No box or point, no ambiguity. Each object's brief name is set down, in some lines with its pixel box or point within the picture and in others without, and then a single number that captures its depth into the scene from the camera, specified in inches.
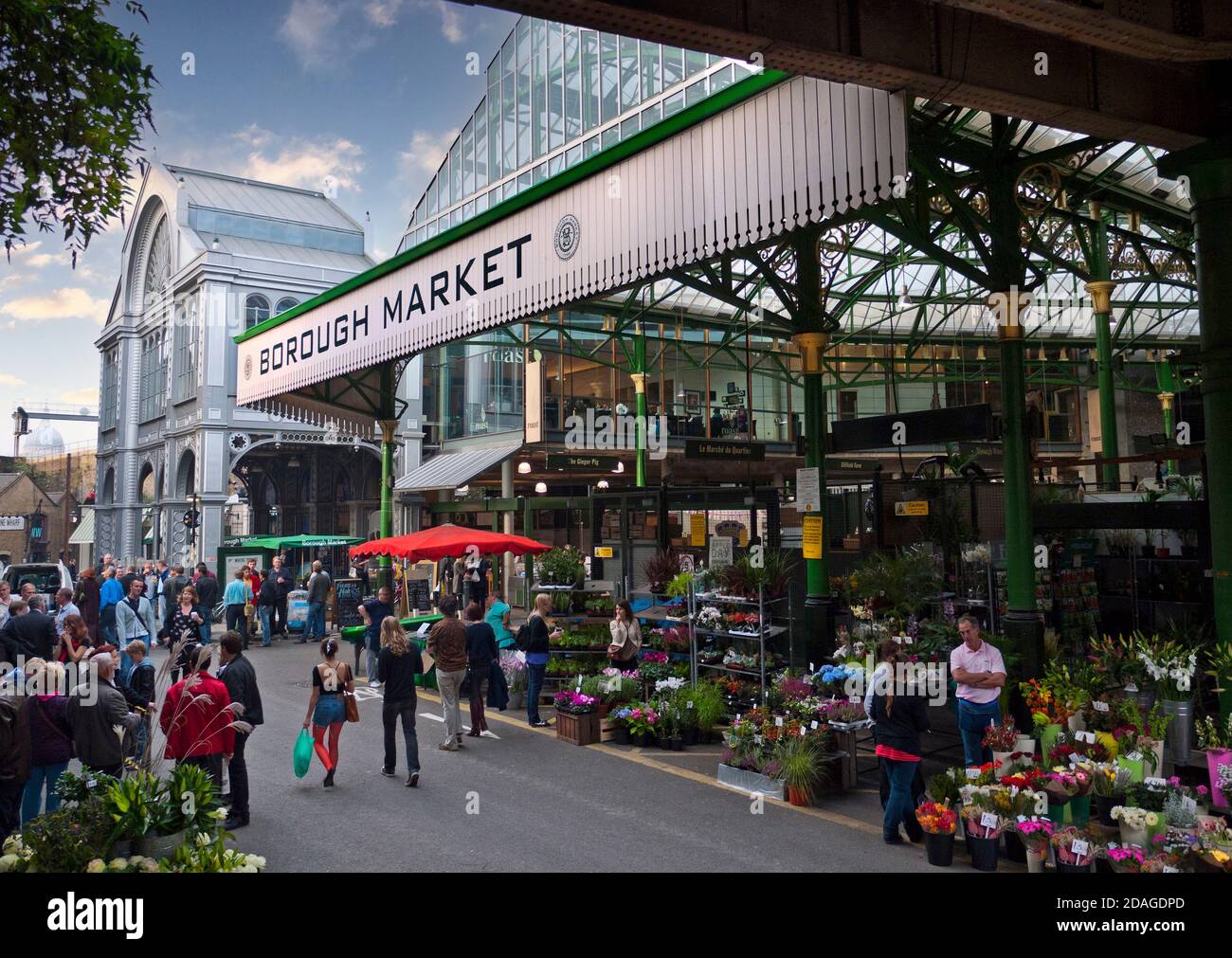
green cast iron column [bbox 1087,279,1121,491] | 701.9
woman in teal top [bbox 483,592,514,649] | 556.7
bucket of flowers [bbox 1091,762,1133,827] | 266.2
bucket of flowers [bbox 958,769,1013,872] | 258.5
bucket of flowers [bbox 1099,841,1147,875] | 223.6
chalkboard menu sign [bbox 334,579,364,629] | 836.0
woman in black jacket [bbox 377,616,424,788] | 371.2
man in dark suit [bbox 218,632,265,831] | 309.6
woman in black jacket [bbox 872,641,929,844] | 284.5
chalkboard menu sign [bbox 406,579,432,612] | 879.1
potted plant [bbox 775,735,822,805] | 328.2
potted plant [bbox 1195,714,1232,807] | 265.9
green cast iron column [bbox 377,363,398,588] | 715.4
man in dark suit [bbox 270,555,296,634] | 819.6
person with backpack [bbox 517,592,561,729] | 478.9
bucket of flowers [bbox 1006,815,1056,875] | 251.8
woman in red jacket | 291.1
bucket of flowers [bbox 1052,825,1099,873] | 239.6
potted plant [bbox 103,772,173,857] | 208.5
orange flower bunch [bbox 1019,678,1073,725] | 327.0
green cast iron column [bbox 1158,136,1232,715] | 309.6
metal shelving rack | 423.6
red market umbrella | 629.9
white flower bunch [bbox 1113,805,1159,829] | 236.7
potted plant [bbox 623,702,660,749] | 424.2
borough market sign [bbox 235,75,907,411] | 293.3
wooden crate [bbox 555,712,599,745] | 432.5
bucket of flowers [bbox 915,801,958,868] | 265.3
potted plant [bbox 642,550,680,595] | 522.0
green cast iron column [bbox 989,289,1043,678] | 377.7
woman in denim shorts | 350.9
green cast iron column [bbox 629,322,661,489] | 916.6
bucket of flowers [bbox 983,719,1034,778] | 294.4
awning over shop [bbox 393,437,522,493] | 1123.0
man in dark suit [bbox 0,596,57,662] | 418.0
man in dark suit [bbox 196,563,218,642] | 723.4
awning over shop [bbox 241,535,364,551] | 1015.0
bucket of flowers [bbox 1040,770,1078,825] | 262.2
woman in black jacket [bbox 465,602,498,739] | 452.8
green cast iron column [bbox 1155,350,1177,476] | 1182.3
